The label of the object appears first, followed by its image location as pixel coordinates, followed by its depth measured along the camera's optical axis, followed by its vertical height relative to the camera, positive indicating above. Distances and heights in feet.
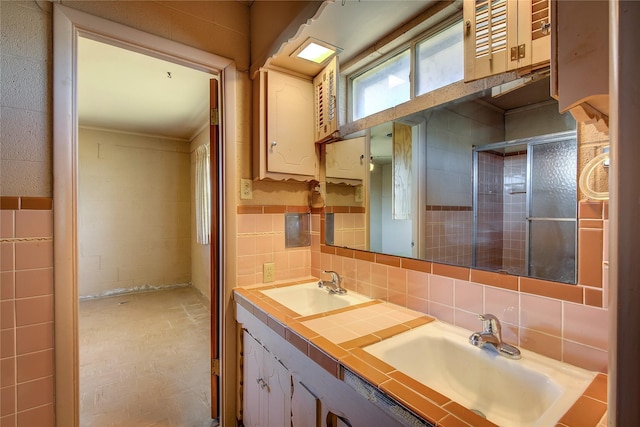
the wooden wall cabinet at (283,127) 5.31 +1.55
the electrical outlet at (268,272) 5.70 -1.20
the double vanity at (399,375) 2.18 -1.47
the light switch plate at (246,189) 5.47 +0.40
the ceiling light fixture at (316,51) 4.80 +2.70
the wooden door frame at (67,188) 3.97 +0.33
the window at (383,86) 4.67 +2.12
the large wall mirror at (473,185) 2.95 +0.31
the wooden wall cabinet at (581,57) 1.31 +0.73
